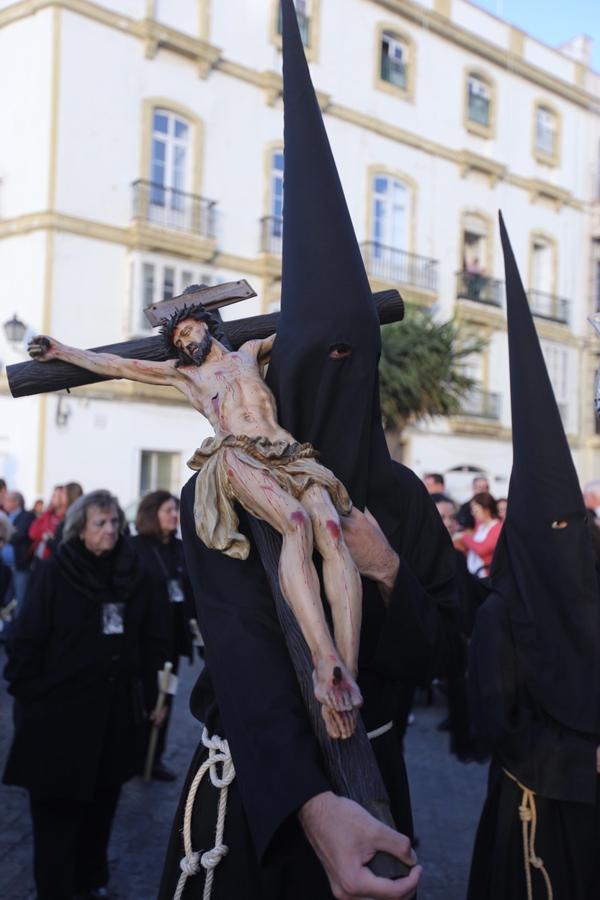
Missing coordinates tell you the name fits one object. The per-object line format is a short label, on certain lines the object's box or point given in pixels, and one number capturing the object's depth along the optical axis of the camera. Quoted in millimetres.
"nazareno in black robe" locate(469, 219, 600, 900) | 2986
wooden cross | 2492
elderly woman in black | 4336
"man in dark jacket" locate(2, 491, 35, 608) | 11250
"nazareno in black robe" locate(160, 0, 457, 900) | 1799
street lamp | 15820
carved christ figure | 1740
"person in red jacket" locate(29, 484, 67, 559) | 9828
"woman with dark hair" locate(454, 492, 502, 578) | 8297
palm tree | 17906
